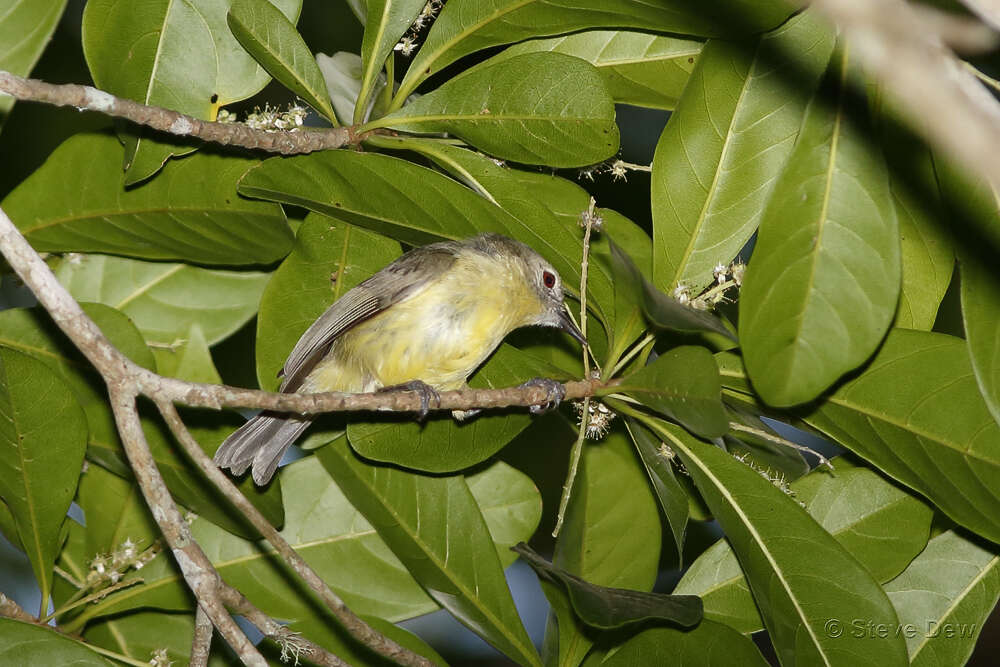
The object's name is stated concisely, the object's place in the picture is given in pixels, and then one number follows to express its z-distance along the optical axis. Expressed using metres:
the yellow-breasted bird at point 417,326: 6.66
